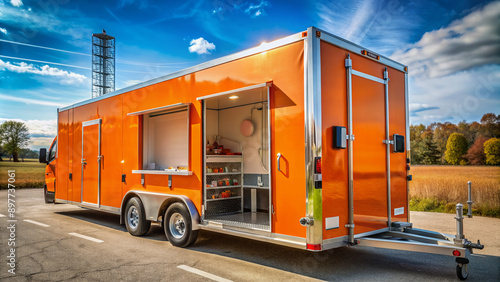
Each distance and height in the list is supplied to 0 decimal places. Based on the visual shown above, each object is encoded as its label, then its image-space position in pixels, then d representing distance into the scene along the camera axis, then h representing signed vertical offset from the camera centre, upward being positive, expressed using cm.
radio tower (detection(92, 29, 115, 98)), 3519 +951
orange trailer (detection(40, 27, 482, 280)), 429 +11
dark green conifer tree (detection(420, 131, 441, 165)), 2594 +43
